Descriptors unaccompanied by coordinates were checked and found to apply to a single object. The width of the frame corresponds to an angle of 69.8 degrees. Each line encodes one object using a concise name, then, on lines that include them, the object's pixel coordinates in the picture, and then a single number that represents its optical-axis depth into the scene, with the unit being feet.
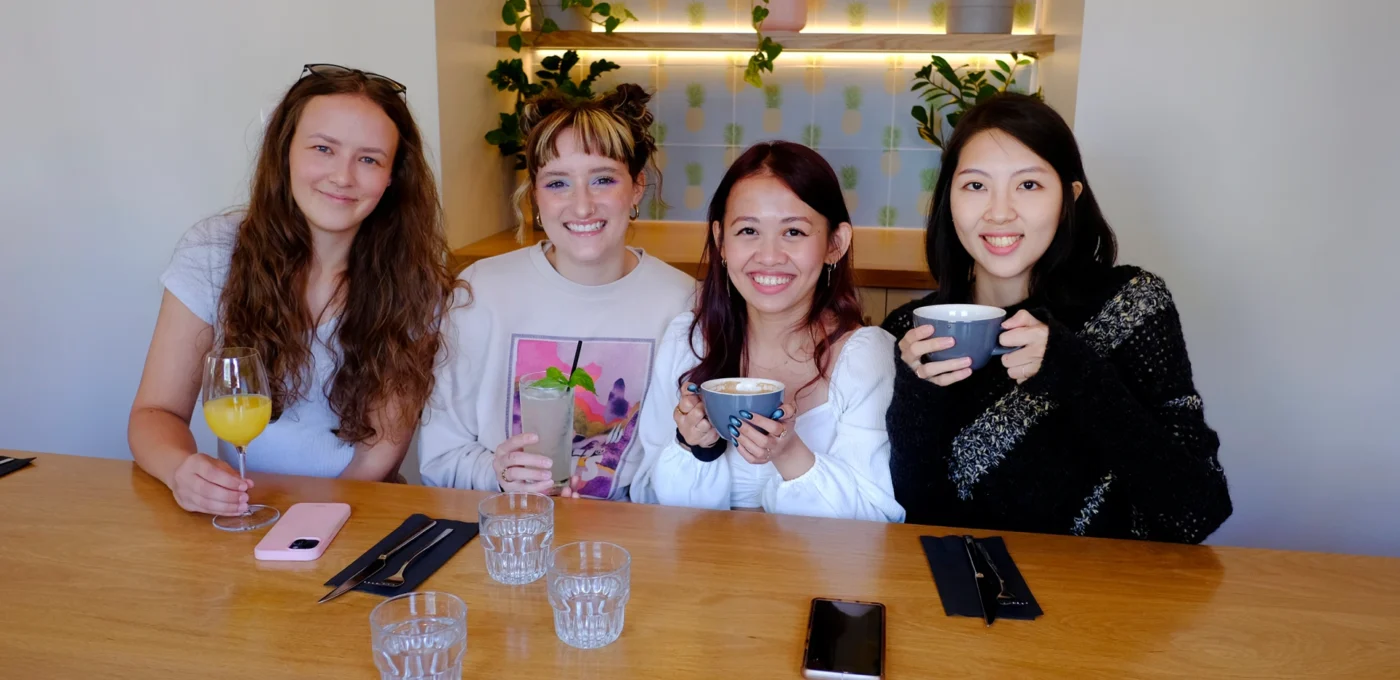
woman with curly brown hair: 5.97
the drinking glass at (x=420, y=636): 3.12
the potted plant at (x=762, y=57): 10.28
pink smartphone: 4.14
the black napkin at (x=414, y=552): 3.94
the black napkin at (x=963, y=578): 3.71
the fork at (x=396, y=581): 3.89
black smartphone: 3.28
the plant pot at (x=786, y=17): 10.41
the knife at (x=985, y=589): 3.66
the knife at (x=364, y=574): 3.83
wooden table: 3.37
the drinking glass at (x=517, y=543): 3.95
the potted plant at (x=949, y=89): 10.00
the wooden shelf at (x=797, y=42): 10.06
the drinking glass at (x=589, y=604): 3.43
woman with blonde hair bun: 6.15
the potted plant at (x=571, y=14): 10.62
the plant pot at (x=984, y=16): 10.14
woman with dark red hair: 5.07
